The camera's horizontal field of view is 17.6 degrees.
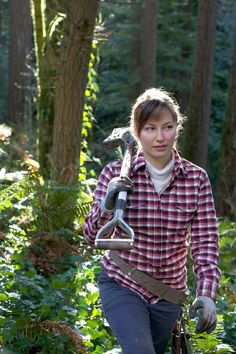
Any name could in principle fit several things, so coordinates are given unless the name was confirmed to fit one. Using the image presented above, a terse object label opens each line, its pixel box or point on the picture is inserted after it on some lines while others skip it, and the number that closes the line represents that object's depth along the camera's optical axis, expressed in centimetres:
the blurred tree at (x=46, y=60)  1185
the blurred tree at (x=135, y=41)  3091
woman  389
